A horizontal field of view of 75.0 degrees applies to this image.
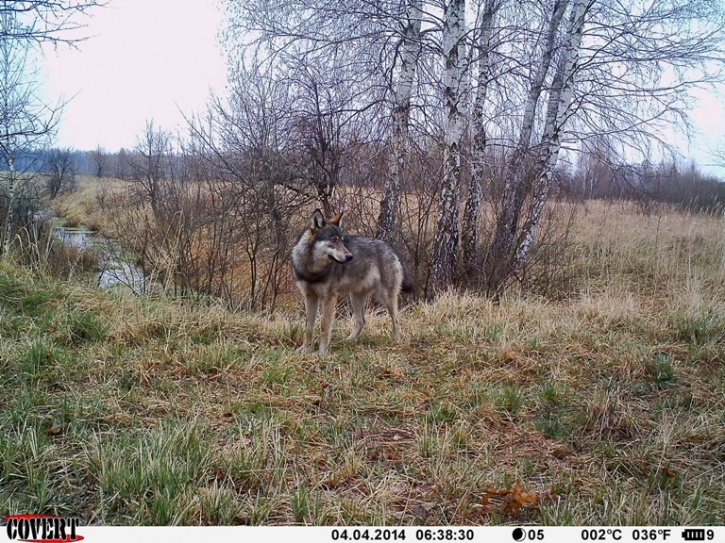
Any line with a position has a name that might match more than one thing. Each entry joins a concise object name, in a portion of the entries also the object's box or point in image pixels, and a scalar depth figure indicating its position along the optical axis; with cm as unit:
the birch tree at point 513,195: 888
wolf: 521
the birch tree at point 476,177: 916
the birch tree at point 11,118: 602
